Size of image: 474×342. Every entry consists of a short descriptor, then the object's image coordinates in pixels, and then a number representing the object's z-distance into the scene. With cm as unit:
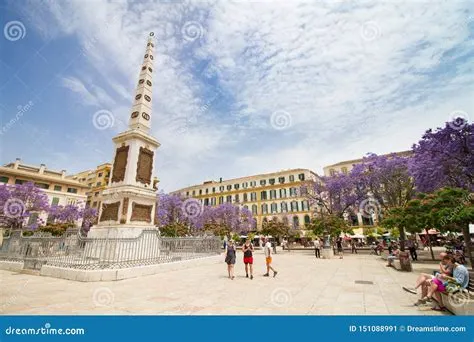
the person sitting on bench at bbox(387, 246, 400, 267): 1411
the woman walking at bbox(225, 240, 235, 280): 998
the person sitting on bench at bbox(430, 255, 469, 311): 570
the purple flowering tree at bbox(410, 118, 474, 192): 1535
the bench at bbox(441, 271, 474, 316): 498
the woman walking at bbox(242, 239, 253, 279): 1011
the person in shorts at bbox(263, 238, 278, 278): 1031
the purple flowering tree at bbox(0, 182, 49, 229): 2523
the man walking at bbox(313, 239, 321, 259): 2154
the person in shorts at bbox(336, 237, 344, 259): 2278
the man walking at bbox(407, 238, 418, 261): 1755
